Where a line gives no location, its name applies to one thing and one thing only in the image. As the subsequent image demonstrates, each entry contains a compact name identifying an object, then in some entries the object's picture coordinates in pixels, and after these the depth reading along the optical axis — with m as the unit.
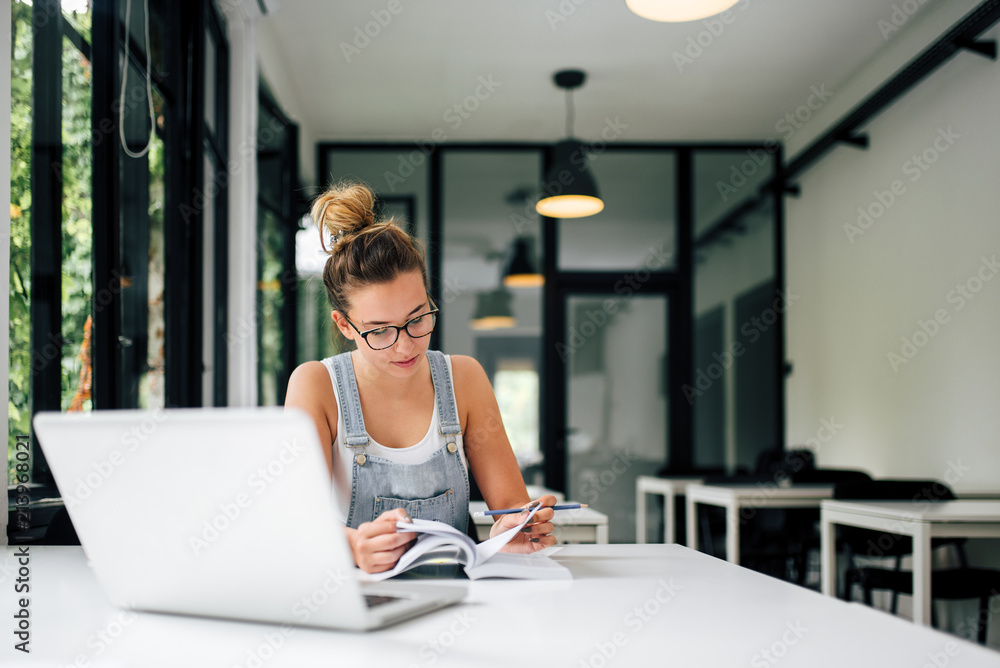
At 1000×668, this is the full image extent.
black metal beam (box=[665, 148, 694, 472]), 5.80
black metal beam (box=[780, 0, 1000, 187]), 3.31
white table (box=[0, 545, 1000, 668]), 0.68
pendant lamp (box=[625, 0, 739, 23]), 2.81
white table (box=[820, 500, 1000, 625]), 2.47
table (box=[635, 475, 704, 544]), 4.50
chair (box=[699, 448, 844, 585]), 3.88
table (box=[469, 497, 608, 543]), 2.33
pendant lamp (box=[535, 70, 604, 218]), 4.59
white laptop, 0.67
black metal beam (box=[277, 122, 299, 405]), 5.07
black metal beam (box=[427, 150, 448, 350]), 5.78
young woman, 1.46
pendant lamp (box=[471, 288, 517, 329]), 5.77
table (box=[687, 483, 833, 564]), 3.52
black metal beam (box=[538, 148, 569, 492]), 5.71
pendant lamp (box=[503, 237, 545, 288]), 5.80
